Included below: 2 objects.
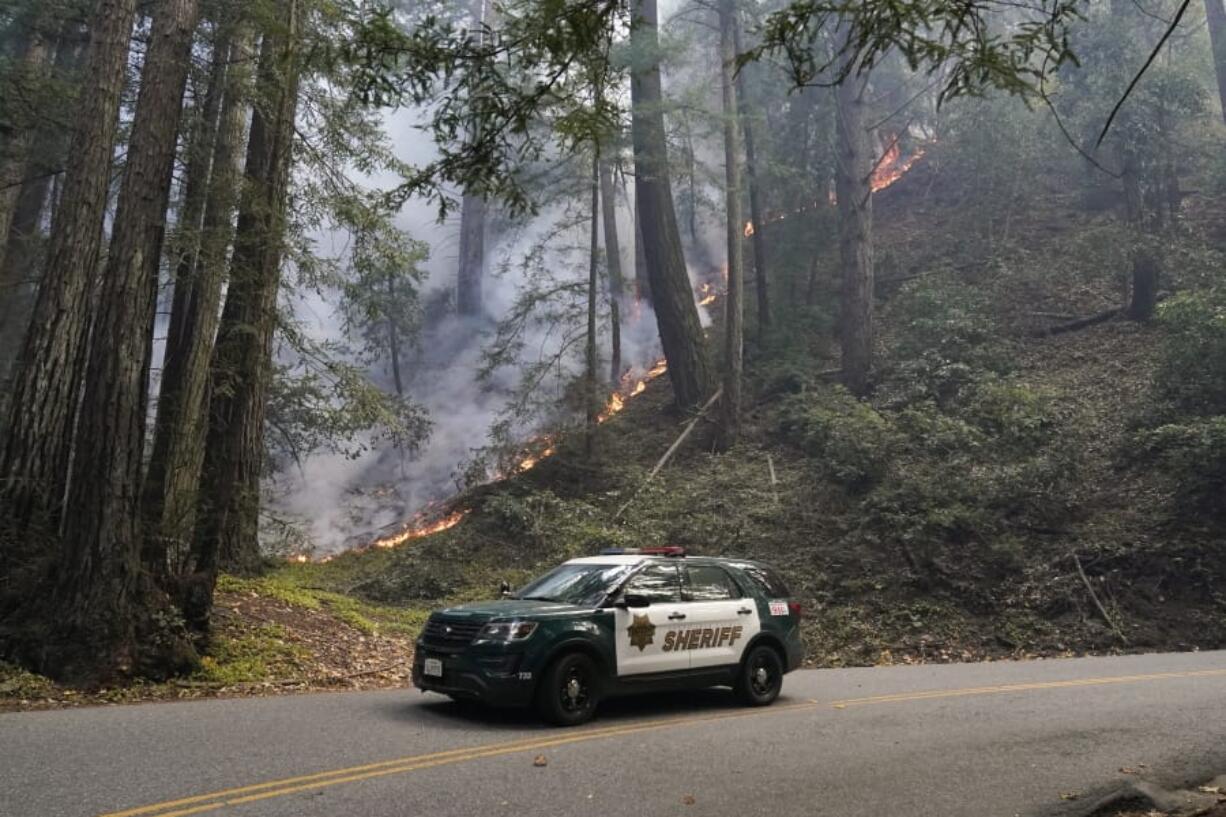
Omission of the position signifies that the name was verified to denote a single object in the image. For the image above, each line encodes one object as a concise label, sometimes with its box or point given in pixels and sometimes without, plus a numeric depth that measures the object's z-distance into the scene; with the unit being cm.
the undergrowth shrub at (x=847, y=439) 1956
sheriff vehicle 839
